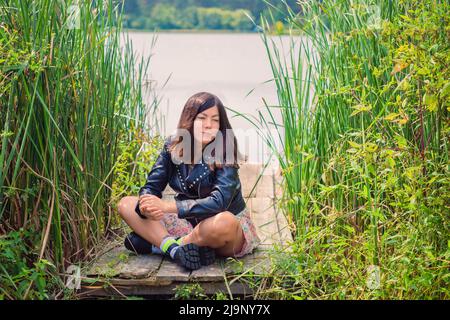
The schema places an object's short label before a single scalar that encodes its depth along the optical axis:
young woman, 3.39
